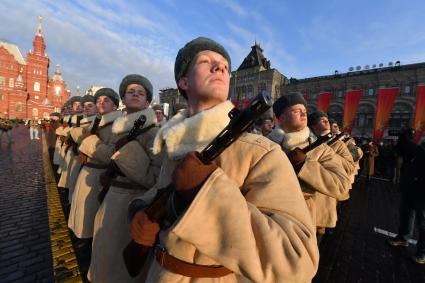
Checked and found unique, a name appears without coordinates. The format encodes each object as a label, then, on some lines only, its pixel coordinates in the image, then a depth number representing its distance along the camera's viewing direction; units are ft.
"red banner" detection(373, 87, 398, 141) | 47.63
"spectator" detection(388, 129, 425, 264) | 12.12
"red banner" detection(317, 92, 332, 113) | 58.78
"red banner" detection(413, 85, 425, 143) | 43.47
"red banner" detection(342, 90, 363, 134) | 53.31
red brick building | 152.87
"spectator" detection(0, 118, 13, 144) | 45.50
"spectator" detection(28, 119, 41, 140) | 58.39
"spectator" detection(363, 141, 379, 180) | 33.32
